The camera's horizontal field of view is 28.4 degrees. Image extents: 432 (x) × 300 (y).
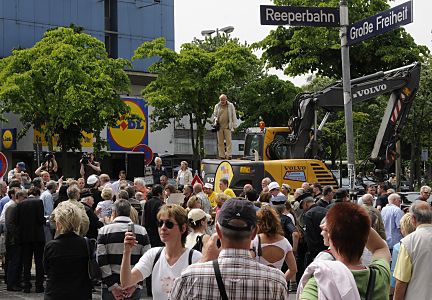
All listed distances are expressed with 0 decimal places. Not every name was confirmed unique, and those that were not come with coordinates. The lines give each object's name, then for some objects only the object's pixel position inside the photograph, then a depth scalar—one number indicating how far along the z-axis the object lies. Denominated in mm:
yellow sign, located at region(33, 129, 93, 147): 45094
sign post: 14336
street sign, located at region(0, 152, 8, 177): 19955
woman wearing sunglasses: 5859
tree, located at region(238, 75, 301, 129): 51188
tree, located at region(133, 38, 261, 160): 40188
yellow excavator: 21922
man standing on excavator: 21844
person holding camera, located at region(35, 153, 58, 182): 22708
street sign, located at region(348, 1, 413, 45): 12641
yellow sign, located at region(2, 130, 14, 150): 46500
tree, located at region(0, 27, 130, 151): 39125
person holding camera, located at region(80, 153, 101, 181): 21953
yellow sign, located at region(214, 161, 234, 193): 20922
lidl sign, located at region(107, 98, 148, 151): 50438
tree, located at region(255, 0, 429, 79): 36125
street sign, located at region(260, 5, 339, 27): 12933
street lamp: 58281
